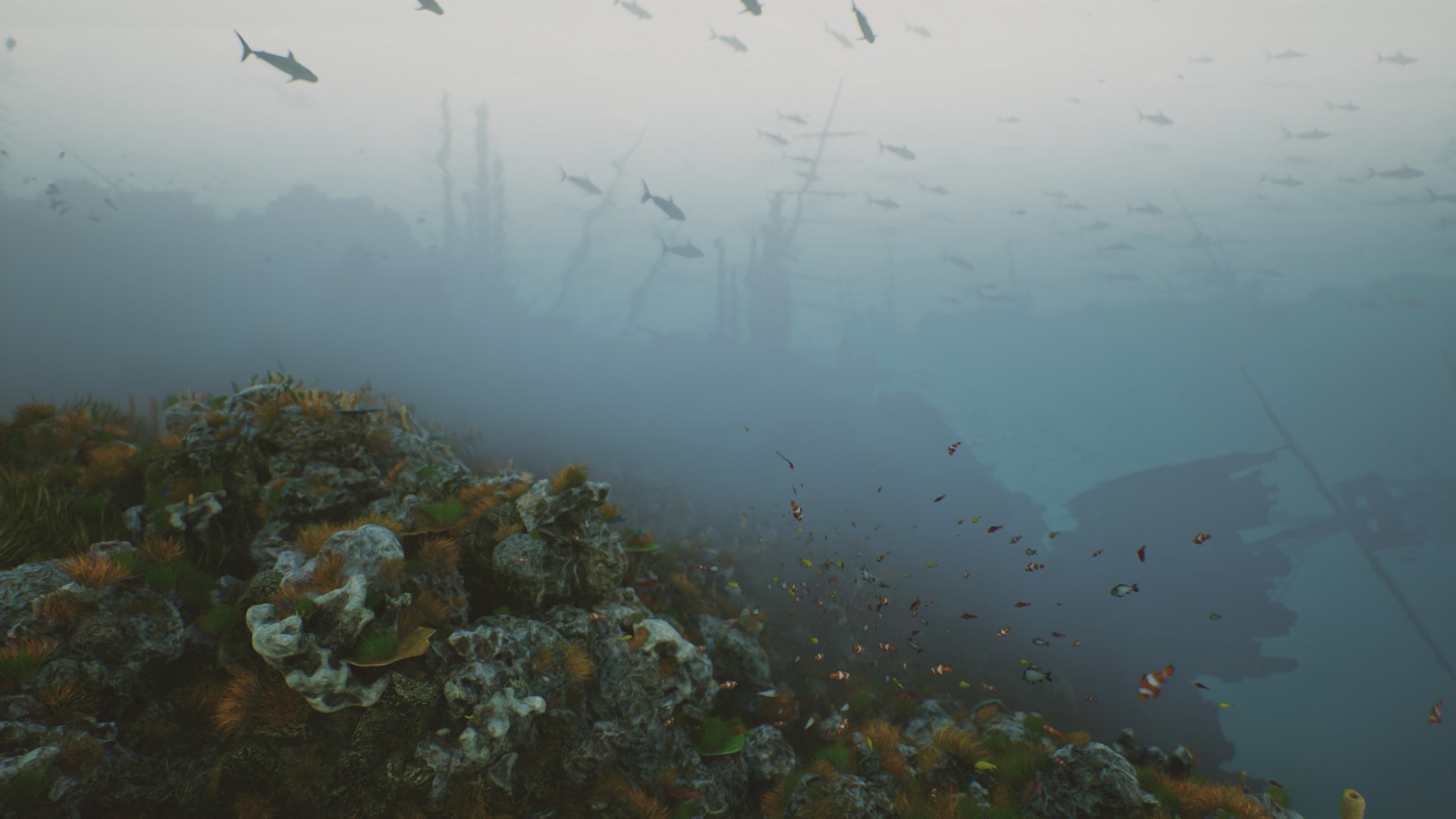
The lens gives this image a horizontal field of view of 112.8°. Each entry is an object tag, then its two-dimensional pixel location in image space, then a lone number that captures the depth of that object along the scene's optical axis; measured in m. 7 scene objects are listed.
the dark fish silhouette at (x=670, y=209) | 27.03
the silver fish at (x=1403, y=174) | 32.41
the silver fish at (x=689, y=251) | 34.50
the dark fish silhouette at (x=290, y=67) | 12.89
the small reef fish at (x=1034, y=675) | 6.03
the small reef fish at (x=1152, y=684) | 5.49
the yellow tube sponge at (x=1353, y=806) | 4.57
